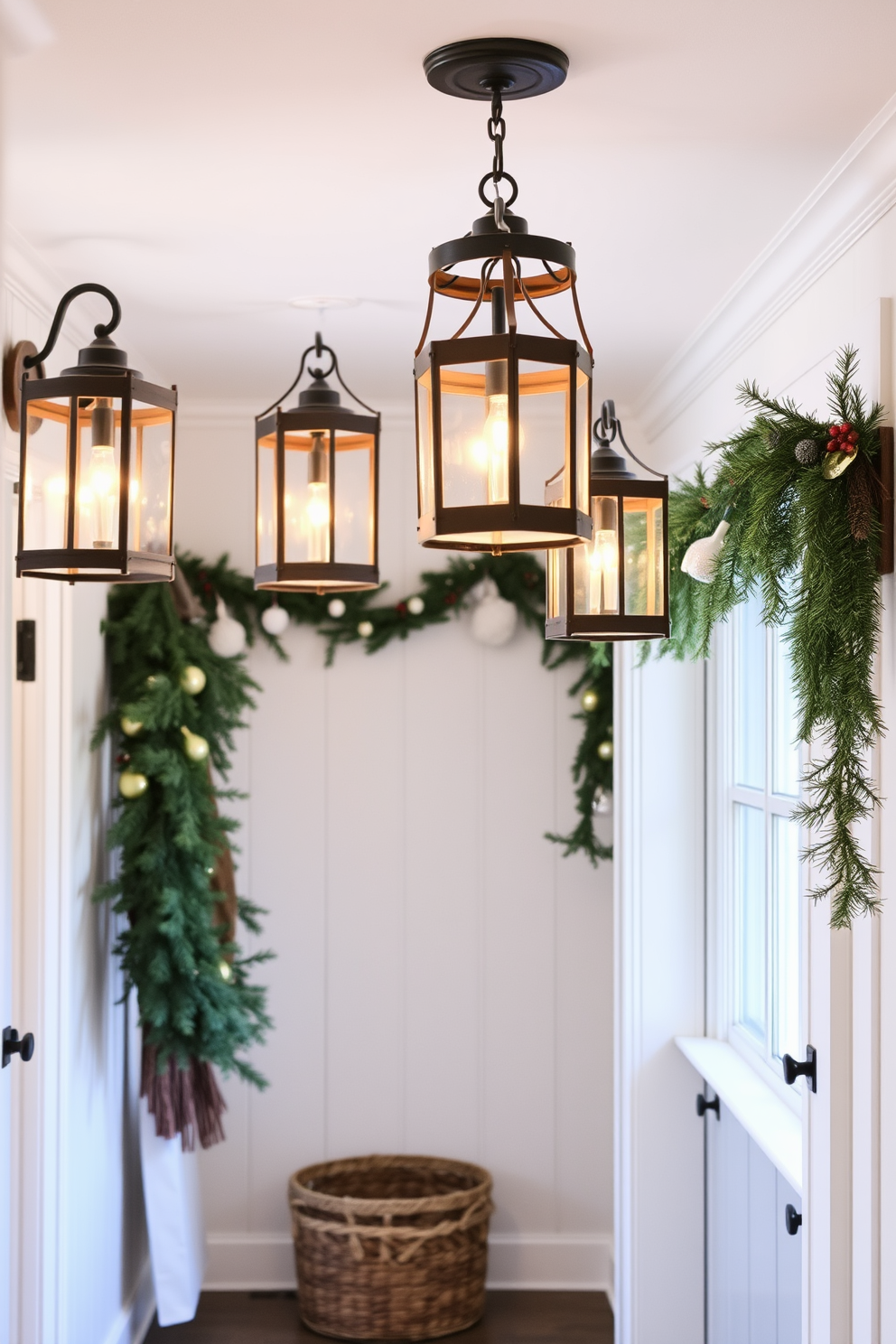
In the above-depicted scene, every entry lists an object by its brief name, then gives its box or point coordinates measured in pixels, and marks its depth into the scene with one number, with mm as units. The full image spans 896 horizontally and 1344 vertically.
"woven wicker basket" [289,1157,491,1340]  3453
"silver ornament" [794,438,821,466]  1743
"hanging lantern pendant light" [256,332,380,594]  2047
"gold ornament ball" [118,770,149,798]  3221
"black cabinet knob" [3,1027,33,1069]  1963
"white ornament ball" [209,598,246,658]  3693
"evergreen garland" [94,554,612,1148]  3189
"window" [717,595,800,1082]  2758
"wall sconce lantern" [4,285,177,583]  1639
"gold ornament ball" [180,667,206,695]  3303
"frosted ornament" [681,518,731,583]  1947
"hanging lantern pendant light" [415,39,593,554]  1268
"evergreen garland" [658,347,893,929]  1672
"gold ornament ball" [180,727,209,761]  3258
